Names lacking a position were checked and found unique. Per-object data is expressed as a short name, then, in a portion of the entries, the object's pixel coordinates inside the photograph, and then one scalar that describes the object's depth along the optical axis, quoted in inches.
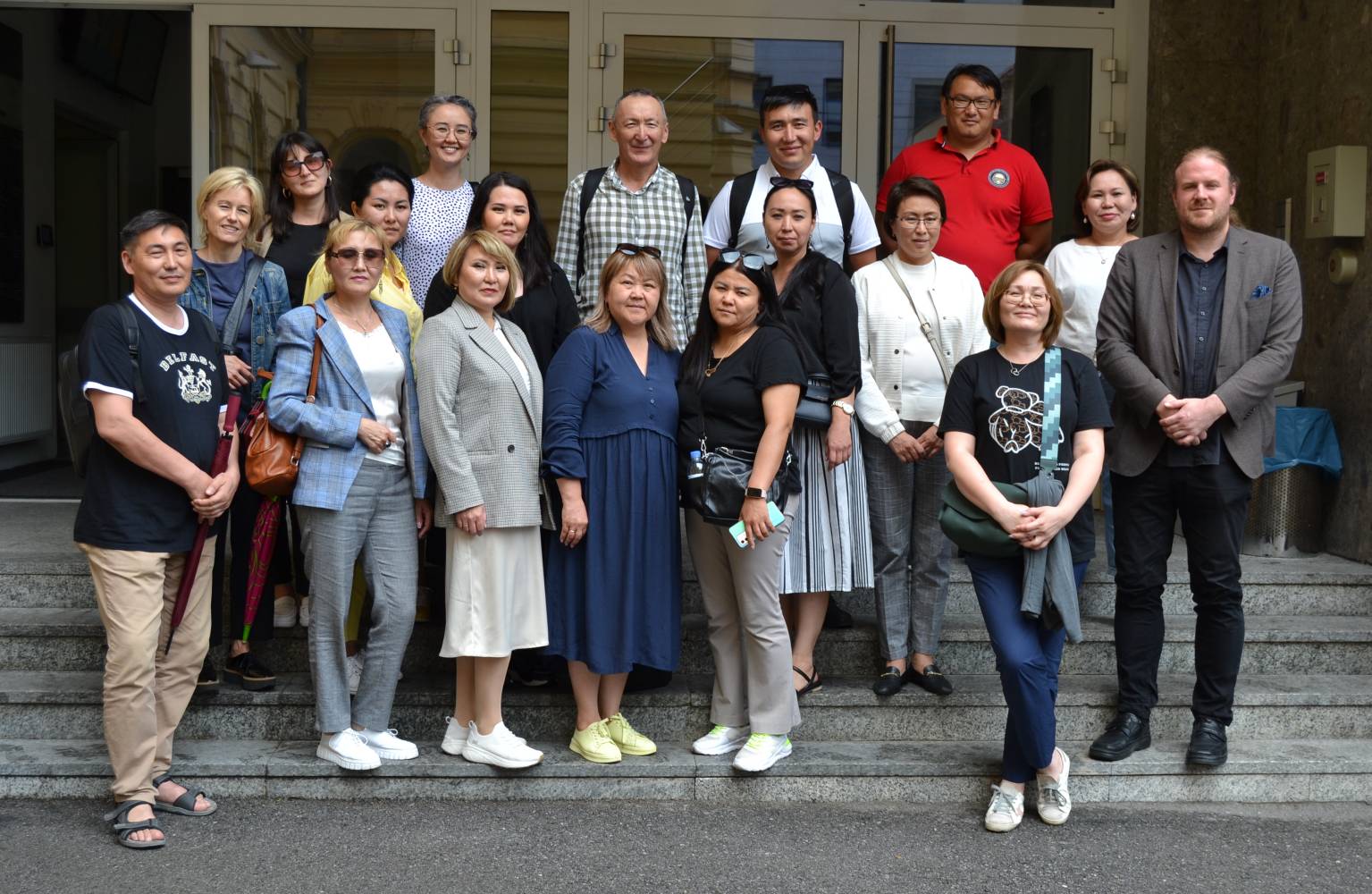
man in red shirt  208.2
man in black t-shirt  152.1
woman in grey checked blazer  164.4
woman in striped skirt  177.2
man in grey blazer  169.9
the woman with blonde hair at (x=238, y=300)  175.3
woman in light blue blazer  162.4
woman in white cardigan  183.5
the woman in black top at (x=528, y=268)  177.9
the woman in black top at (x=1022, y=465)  160.1
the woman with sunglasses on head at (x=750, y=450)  165.3
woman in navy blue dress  168.4
